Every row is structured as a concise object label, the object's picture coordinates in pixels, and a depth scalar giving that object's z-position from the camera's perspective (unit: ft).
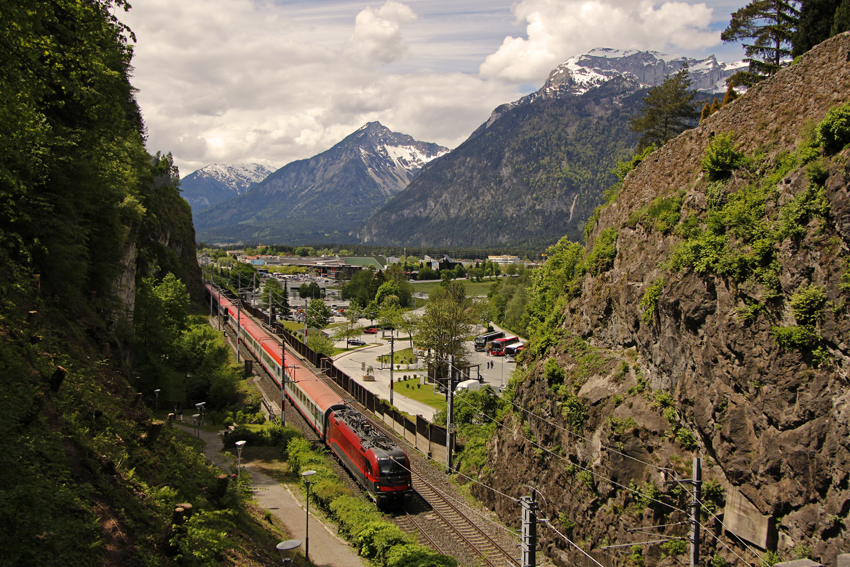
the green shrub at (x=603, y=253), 75.97
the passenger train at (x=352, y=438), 70.49
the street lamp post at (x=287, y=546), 44.58
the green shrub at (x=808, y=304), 43.06
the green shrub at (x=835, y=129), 44.45
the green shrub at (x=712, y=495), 48.78
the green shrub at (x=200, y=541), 35.53
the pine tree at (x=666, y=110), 114.21
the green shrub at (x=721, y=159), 56.54
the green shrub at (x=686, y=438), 53.36
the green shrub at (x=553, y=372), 73.51
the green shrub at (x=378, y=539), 57.52
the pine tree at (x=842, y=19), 67.87
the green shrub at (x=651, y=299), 60.85
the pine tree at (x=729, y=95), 75.00
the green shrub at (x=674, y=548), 49.83
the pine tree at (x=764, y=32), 86.38
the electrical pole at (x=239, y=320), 181.53
